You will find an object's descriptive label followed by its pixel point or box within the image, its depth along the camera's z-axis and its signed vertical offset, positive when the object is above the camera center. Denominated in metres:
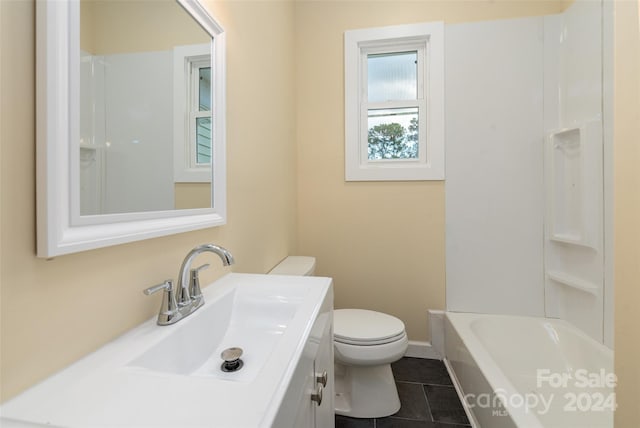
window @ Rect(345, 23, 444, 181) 2.02 +0.78
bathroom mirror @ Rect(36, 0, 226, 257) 0.51 +0.21
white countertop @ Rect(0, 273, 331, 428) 0.41 -0.30
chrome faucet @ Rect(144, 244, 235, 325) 0.74 -0.22
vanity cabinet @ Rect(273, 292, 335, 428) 0.53 -0.41
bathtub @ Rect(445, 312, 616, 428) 1.26 -0.86
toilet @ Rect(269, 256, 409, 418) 1.45 -0.75
